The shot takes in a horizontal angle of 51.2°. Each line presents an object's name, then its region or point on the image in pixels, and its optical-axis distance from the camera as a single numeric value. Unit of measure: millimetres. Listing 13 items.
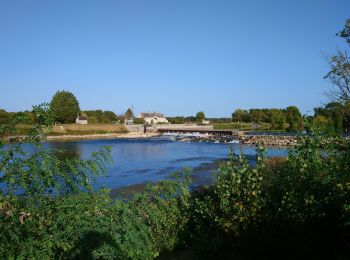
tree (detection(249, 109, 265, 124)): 130125
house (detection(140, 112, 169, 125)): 142012
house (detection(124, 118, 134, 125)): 119581
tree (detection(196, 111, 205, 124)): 154375
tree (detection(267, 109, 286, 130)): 108362
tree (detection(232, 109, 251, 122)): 136875
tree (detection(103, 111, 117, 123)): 129850
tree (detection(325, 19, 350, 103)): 8359
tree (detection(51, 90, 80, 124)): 95438
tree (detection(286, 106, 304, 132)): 113512
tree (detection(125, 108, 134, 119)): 146400
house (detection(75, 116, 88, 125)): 102825
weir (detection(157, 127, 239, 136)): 86250
